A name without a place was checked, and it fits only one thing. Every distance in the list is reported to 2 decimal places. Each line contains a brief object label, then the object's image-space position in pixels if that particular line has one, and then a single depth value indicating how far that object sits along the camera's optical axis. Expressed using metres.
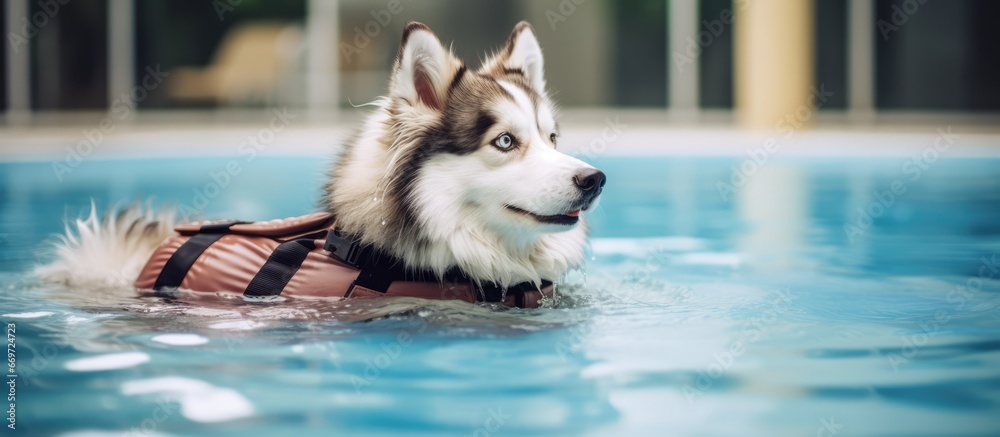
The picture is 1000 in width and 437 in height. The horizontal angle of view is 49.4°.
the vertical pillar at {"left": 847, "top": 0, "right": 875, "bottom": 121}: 14.86
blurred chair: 15.62
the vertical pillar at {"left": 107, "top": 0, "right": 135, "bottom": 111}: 15.31
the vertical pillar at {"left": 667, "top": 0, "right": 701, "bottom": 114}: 15.57
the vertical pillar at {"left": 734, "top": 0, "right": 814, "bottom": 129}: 13.77
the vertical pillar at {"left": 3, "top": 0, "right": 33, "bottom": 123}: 14.73
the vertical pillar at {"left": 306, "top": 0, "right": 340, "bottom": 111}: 15.87
